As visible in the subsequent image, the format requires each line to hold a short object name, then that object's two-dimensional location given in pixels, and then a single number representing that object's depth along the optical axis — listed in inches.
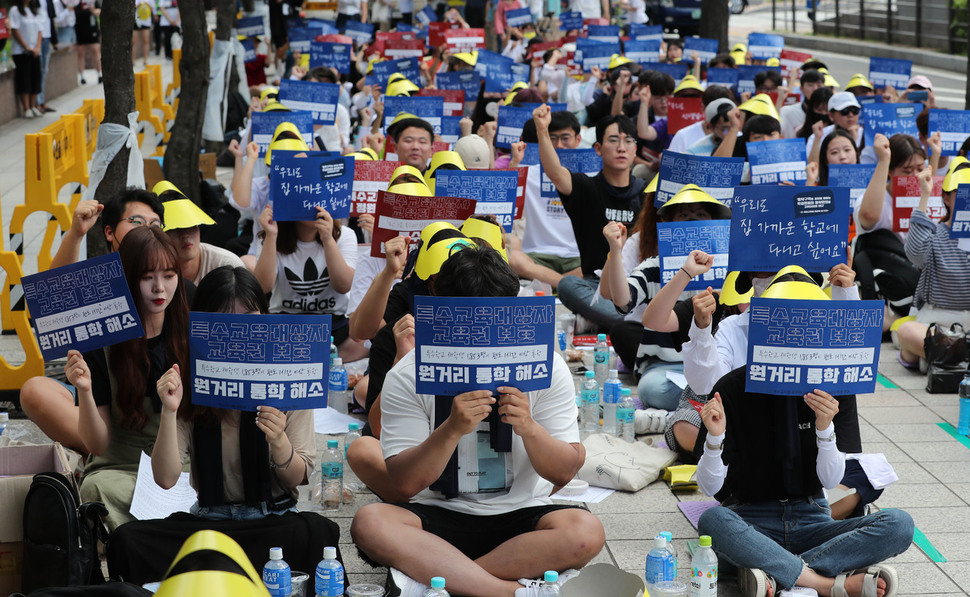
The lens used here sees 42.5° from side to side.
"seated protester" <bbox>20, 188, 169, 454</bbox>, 238.5
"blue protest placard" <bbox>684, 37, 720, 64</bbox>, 749.3
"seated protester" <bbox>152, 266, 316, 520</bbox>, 189.0
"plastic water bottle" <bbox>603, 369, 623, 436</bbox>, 296.7
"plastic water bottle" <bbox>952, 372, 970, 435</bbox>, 295.9
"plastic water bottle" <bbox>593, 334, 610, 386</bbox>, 327.6
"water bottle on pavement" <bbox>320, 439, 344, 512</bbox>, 249.9
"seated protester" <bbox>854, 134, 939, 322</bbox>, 374.6
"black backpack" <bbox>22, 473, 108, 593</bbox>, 179.8
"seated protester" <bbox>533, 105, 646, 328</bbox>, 365.1
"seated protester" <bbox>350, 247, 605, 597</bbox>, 185.2
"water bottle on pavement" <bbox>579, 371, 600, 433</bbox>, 298.2
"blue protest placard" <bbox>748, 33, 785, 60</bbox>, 742.5
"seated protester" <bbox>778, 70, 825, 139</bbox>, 545.0
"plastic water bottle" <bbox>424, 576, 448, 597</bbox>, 184.7
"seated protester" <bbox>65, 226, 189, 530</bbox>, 207.3
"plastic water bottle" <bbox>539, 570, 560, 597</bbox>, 187.9
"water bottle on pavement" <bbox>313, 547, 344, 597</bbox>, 186.5
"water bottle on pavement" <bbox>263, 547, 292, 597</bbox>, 182.2
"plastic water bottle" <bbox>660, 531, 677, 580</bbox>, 203.2
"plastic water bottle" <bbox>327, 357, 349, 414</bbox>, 306.3
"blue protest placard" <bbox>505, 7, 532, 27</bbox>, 869.8
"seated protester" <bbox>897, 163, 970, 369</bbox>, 332.2
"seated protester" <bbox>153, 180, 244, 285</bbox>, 273.6
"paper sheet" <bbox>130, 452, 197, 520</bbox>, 204.2
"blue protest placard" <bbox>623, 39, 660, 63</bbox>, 729.6
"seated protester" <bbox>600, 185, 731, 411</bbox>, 293.4
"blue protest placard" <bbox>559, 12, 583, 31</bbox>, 911.7
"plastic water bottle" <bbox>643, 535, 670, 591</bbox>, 202.1
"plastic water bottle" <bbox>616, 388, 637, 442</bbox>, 289.1
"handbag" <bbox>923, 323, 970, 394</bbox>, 324.8
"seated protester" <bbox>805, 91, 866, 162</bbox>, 471.2
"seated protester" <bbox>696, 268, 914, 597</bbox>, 204.4
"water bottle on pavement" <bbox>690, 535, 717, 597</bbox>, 199.8
